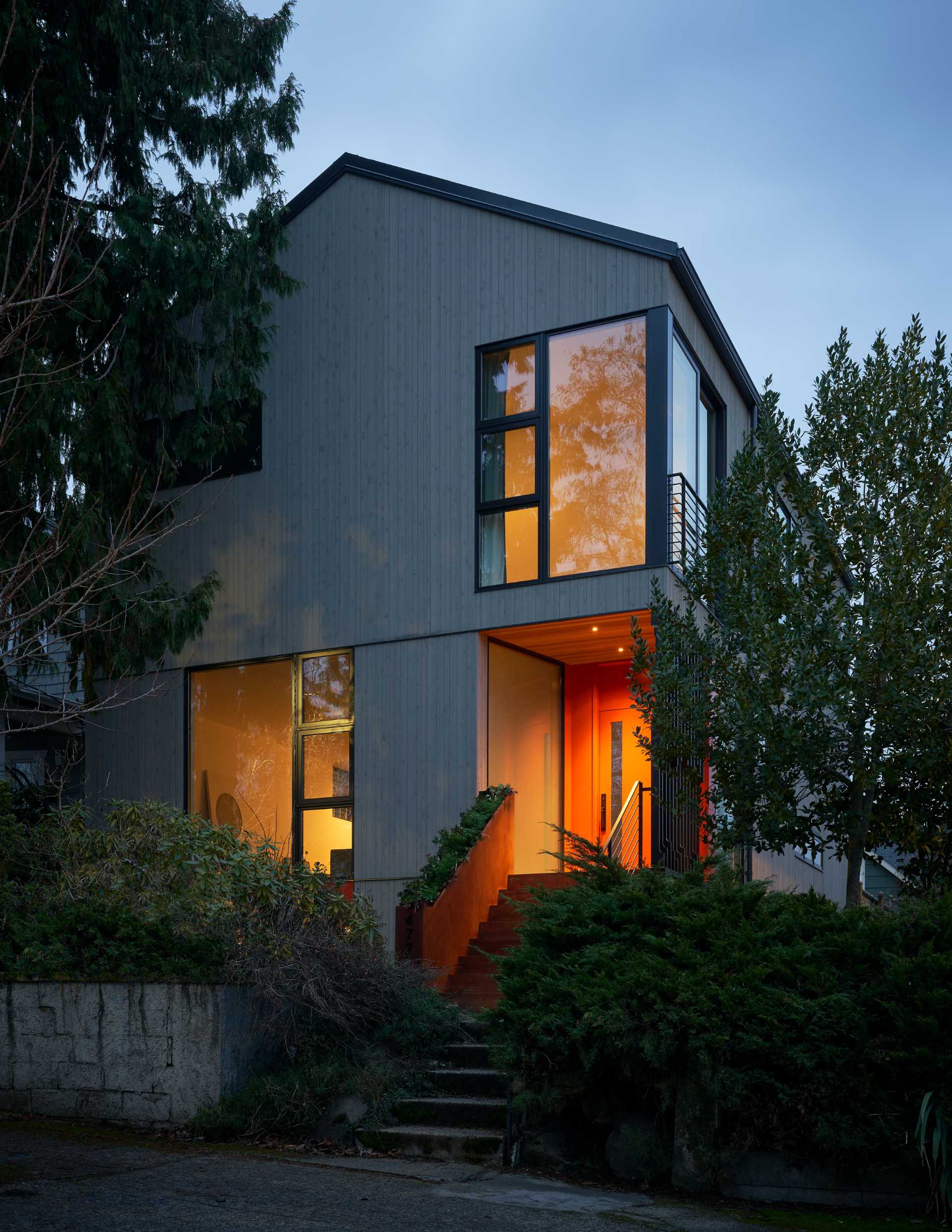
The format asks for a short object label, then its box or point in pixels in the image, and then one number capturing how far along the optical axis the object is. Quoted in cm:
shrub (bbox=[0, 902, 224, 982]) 831
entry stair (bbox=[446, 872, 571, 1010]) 1080
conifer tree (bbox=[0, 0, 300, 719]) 1177
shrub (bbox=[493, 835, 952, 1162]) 629
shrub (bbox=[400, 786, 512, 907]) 1138
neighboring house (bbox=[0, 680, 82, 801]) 1465
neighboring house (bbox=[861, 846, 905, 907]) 3027
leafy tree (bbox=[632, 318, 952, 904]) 922
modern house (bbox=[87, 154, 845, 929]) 1302
